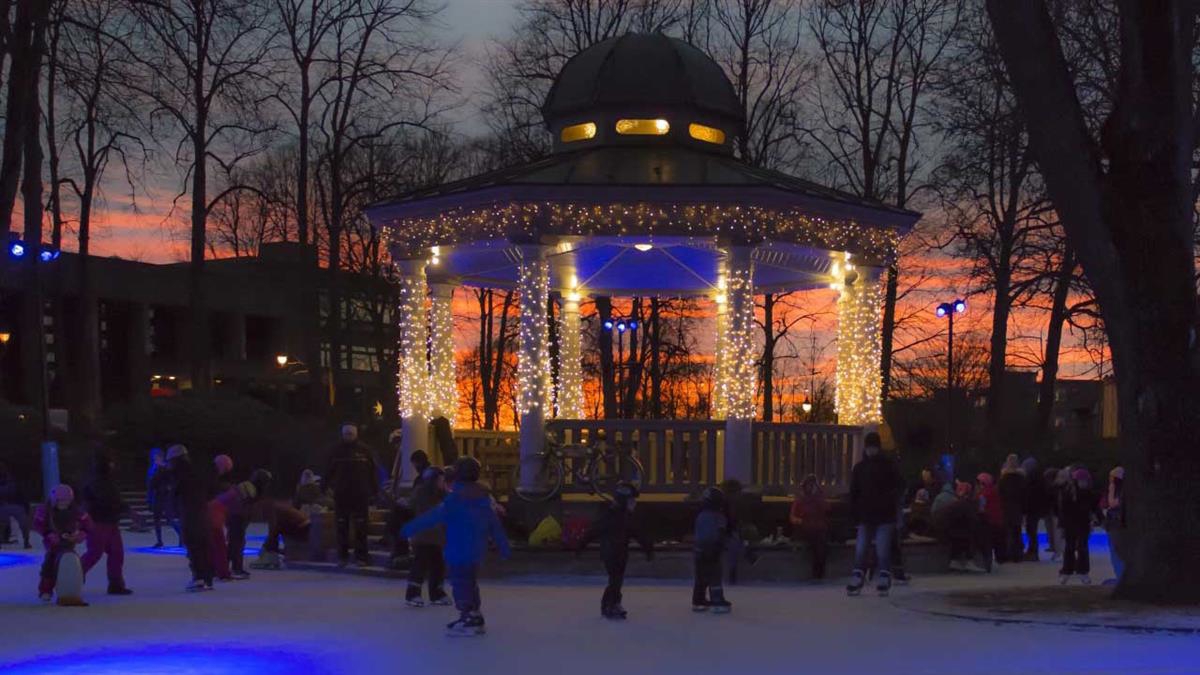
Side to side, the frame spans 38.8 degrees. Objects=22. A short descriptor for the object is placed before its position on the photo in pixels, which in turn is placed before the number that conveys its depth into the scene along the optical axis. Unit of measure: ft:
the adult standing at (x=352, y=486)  67.10
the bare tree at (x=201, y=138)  120.06
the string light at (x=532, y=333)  73.51
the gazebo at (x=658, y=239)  72.43
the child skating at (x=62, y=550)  53.01
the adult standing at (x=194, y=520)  59.52
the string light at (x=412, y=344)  80.07
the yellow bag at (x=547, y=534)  67.05
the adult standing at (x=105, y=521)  56.44
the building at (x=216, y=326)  181.98
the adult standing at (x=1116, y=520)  55.16
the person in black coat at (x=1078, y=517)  64.44
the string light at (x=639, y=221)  72.33
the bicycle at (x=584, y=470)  71.77
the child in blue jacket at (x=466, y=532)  45.06
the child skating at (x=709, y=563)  51.13
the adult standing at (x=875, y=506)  57.98
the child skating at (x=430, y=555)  52.70
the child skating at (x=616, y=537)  48.78
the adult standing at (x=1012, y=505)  80.59
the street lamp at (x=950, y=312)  125.29
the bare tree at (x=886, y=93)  138.00
